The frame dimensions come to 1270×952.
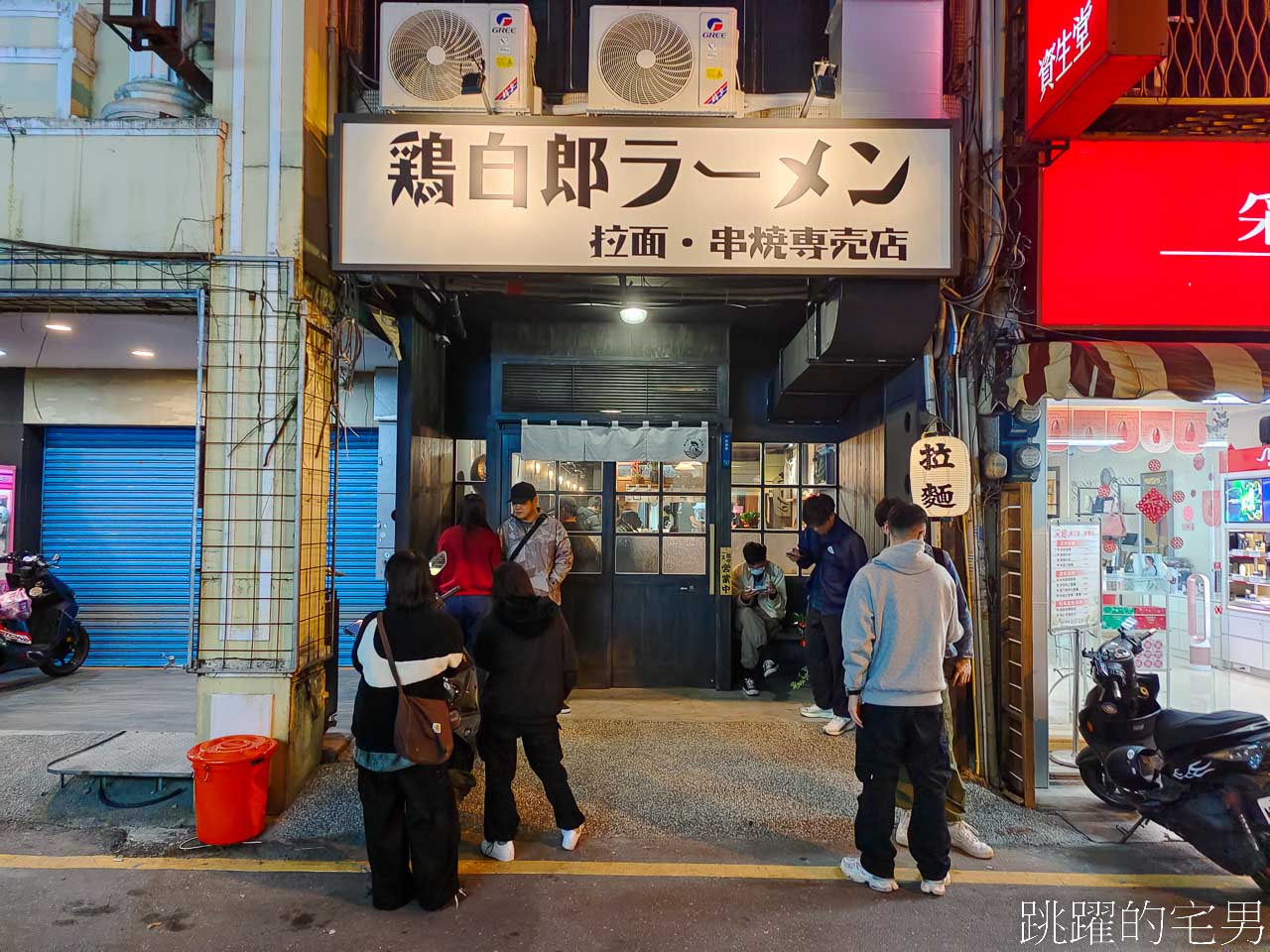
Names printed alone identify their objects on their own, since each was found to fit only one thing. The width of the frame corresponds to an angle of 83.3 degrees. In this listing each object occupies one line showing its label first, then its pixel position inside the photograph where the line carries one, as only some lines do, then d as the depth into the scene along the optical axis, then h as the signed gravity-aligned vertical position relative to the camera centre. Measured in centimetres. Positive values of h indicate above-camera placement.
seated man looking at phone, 762 -122
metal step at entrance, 483 -188
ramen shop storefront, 521 +173
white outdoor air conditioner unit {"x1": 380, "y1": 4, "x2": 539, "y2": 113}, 536 +334
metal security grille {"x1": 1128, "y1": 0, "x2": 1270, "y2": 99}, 537 +343
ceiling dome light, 705 +185
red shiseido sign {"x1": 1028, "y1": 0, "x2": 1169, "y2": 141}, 415 +273
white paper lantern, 520 +16
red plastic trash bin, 432 -183
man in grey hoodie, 390 -110
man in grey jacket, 657 -46
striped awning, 494 +89
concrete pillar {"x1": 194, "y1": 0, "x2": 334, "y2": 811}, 497 +85
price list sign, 557 -60
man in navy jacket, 623 -82
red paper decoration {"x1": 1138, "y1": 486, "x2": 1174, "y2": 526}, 622 -5
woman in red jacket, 616 -61
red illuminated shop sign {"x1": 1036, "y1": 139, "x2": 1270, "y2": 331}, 527 +196
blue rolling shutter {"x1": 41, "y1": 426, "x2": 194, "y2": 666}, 911 -52
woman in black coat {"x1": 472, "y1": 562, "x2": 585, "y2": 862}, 419 -116
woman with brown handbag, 369 -131
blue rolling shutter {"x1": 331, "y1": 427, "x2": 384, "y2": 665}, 904 -43
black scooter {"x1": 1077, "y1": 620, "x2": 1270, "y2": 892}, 385 -162
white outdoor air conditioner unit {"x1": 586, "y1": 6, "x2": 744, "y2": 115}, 537 +327
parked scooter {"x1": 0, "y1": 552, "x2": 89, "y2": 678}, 827 -154
